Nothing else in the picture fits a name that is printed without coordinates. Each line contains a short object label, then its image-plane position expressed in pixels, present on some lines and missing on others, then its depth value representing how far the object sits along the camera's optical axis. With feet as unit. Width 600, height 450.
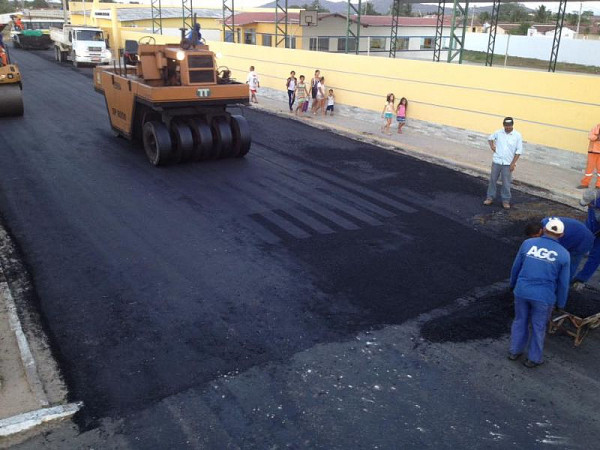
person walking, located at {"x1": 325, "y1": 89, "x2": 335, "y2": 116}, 62.59
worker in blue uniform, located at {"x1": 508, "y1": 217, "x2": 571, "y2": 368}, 17.95
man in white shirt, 33.30
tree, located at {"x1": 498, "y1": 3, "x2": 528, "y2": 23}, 247.29
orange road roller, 40.14
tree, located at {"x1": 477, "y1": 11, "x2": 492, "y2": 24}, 250.90
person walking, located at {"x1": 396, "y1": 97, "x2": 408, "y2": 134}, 53.26
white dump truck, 101.91
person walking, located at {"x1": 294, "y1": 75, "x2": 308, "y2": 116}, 63.00
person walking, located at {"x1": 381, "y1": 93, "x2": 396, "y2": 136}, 53.16
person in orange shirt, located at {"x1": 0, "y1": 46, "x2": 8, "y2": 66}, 53.76
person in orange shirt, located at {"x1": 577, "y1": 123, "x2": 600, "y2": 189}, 37.17
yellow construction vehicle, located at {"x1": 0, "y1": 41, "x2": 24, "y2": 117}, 52.07
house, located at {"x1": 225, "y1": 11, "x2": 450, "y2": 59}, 121.90
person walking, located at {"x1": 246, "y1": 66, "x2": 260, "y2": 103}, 71.26
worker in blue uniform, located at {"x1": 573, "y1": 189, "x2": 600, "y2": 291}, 22.97
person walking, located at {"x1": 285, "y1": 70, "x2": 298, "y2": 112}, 64.13
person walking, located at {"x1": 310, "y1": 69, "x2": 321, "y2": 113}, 62.69
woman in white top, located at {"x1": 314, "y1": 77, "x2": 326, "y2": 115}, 62.69
